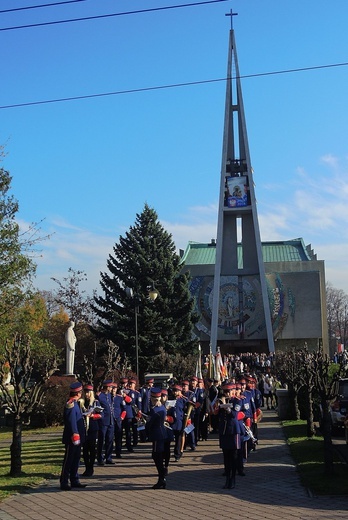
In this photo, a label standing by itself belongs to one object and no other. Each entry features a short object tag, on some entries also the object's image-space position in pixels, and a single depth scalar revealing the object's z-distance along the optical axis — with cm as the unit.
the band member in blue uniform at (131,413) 1711
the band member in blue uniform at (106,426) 1448
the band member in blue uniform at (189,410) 1584
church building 6731
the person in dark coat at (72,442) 1153
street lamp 4687
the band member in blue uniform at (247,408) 1384
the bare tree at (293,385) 2350
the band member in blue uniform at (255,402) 1632
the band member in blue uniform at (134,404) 1766
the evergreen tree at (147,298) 4662
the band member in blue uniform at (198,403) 1819
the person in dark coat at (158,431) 1155
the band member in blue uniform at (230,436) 1133
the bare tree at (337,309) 9619
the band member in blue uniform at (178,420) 1505
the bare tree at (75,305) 5591
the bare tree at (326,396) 1203
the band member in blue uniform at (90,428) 1320
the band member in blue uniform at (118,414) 1577
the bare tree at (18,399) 1291
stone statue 3181
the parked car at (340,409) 1925
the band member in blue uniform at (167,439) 1225
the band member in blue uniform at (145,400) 1920
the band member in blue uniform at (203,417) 1927
